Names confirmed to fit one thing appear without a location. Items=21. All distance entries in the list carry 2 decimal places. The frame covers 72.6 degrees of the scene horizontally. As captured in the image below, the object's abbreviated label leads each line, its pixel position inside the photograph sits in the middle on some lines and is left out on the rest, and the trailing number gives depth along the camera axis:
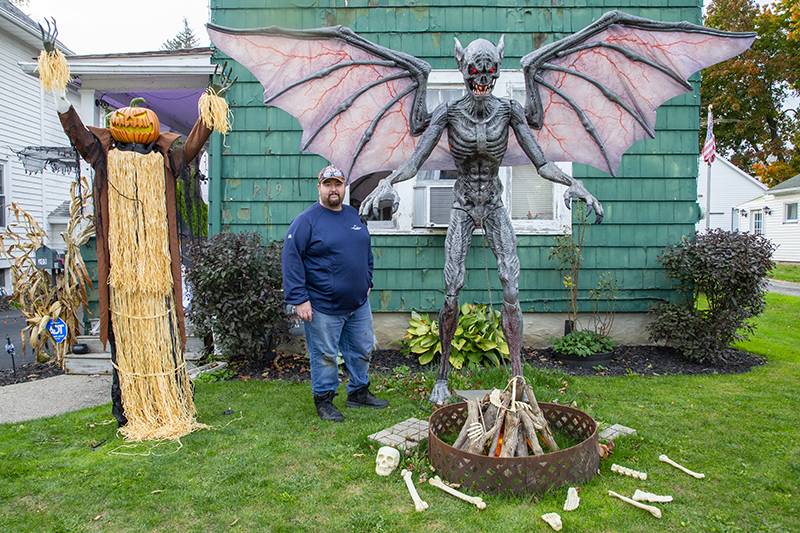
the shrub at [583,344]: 5.36
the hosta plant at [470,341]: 5.02
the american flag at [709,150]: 15.12
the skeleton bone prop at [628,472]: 2.77
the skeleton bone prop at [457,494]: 2.46
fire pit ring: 2.55
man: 3.52
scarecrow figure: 3.37
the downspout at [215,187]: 5.69
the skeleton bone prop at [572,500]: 2.43
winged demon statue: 3.38
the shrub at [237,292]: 4.94
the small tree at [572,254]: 5.65
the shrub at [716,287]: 5.16
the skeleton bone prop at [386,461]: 2.84
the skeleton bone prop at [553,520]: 2.27
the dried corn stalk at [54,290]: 5.36
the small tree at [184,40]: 39.03
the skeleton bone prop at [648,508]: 2.39
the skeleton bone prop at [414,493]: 2.47
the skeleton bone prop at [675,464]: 2.82
